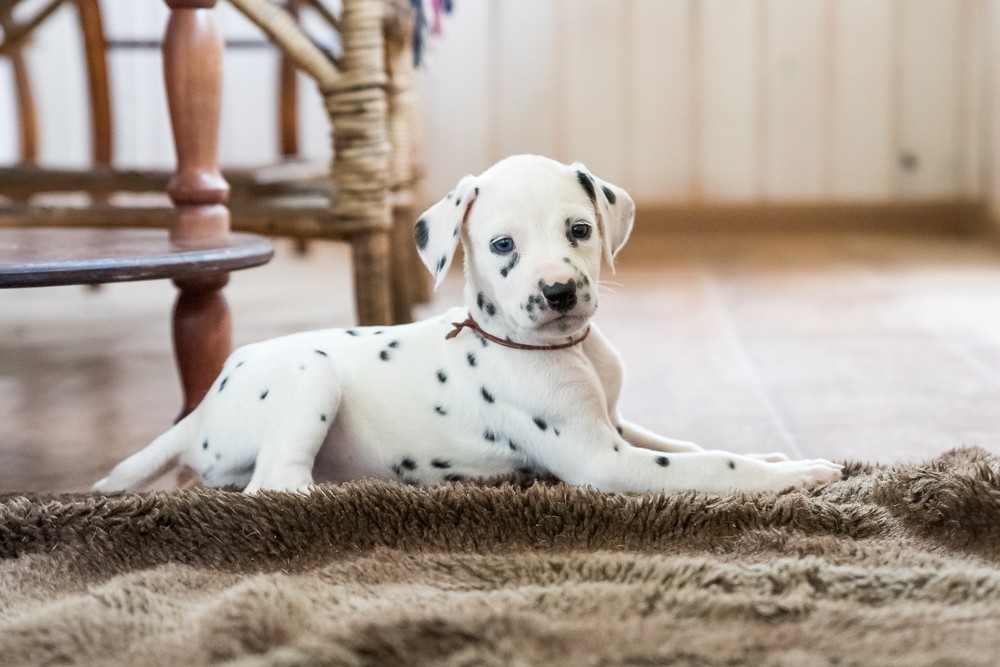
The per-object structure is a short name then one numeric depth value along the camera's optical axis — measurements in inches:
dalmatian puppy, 61.6
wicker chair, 75.9
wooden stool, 63.9
